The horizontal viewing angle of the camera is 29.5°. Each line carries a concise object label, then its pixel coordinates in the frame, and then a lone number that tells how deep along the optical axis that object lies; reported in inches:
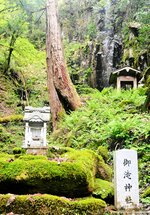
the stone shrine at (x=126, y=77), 603.4
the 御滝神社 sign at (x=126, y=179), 195.0
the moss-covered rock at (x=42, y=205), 171.2
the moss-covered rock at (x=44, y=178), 187.8
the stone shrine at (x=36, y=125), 318.0
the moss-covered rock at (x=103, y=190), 206.5
